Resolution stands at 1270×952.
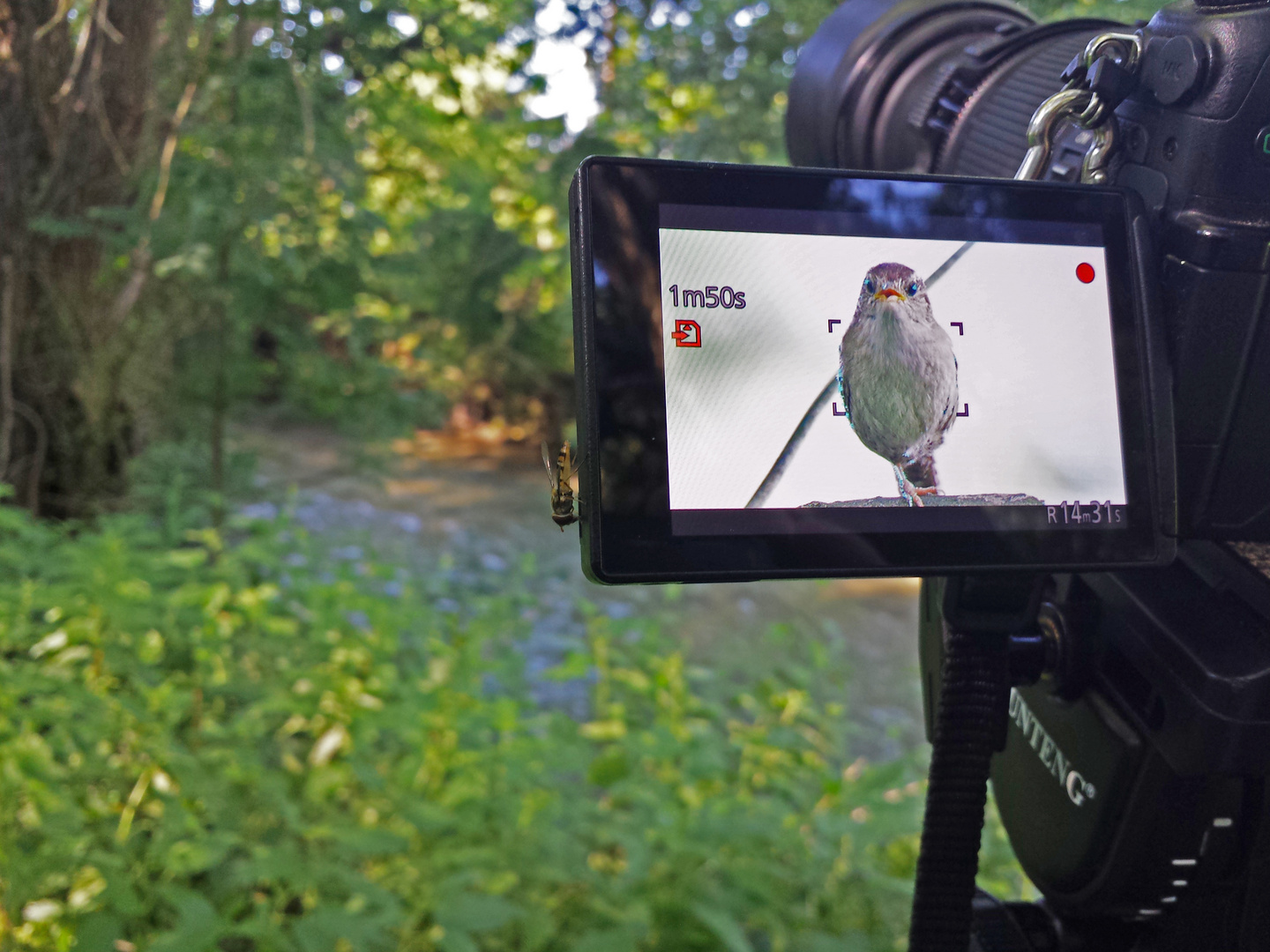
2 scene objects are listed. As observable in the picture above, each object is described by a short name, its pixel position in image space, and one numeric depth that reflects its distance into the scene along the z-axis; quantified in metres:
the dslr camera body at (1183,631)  0.14
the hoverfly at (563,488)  0.14
